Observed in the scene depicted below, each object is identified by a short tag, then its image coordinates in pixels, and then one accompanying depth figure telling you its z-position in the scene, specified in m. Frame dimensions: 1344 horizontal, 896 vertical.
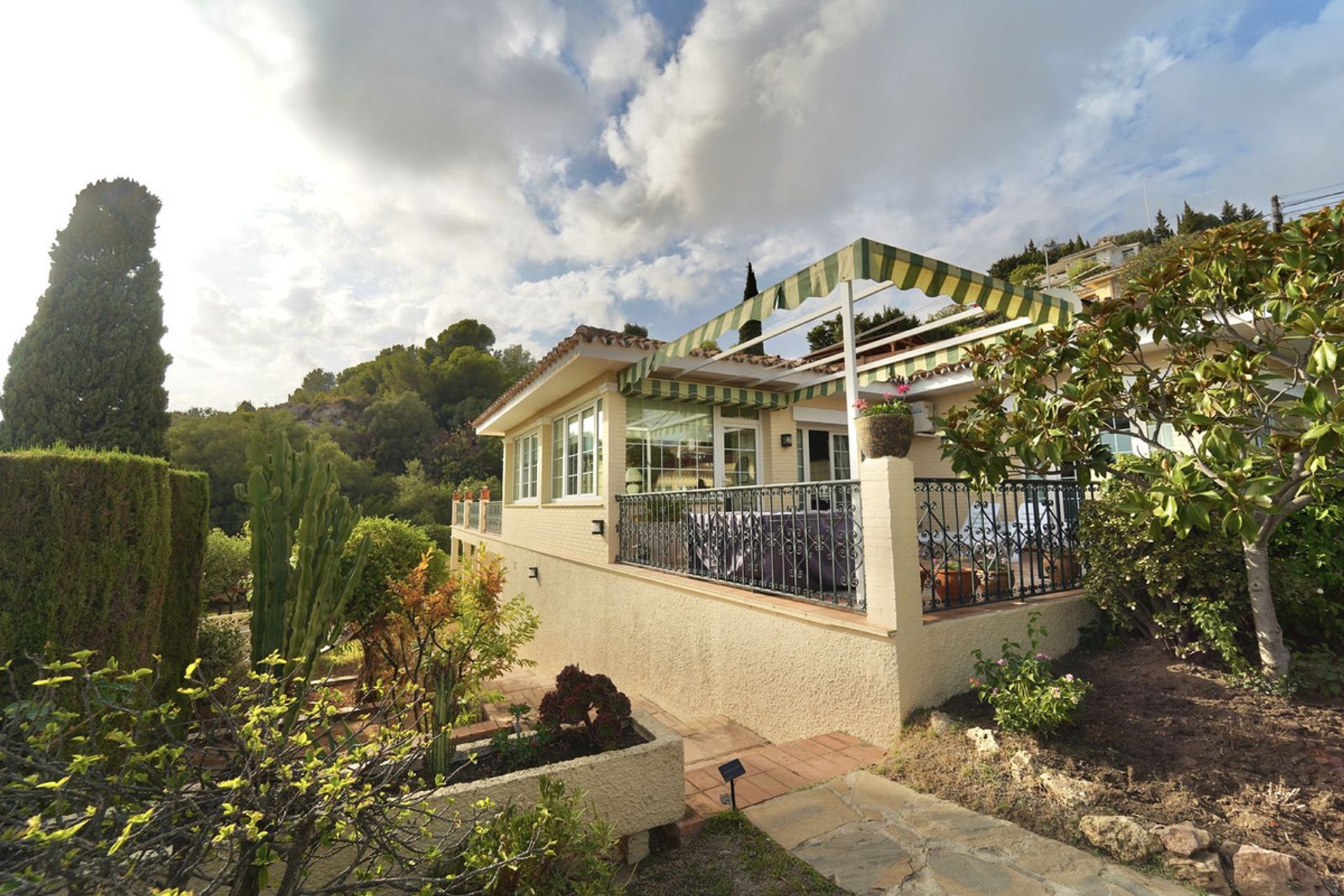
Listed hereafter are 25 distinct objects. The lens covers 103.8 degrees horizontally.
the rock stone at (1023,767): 3.39
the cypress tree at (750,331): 17.81
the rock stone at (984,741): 3.66
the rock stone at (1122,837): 2.78
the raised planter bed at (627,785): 3.04
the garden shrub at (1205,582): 4.25
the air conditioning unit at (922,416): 10.59
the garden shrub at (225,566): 11.03
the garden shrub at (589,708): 3.58
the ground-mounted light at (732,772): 3.30
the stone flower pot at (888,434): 4.61
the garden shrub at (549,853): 2.47
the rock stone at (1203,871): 2.58
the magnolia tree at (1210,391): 3.23
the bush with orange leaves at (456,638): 3.79
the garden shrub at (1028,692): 3.63
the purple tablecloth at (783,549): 5.33
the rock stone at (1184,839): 2.71
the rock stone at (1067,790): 3.14
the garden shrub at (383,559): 7.10
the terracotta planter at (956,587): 5.09
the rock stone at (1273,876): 2.47
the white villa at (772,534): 4.54
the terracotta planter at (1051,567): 5.69
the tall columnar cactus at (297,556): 3.30
